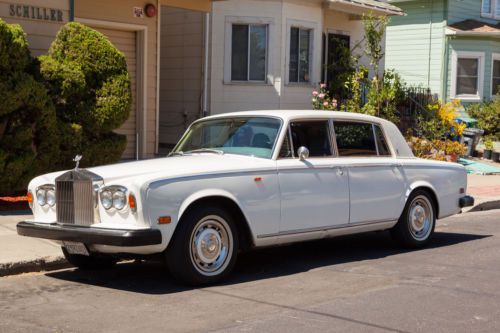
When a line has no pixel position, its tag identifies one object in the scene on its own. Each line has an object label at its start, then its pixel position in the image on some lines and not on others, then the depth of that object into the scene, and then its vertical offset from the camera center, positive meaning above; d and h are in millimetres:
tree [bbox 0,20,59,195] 10094 -426
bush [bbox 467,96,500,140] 22828 -664
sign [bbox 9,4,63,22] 12125 +1288
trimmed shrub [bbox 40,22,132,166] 10883 +13
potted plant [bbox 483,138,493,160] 20562 -1450
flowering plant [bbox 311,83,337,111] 17158 -150
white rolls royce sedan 6457 -988
